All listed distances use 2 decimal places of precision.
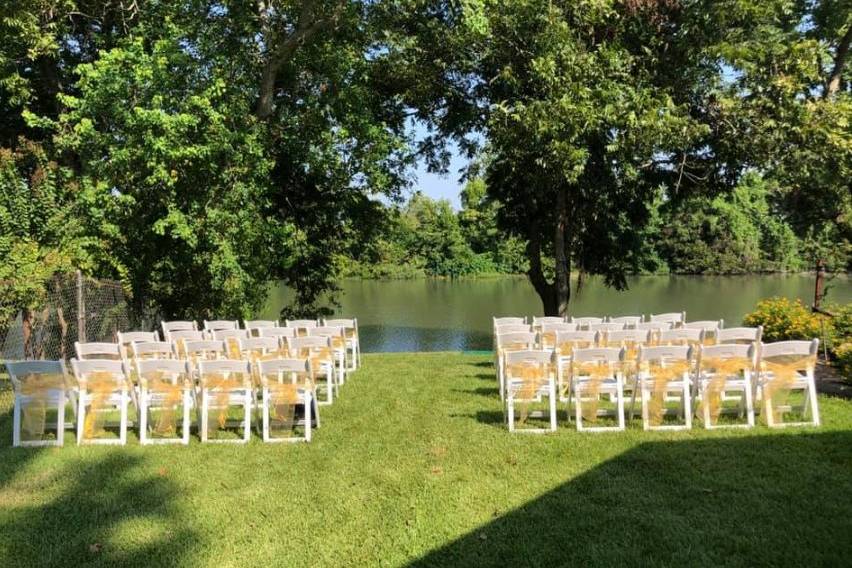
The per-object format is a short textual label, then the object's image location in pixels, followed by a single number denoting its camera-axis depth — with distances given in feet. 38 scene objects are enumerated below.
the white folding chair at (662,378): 20.80
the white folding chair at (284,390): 20.33
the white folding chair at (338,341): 30.06
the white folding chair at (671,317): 32.09
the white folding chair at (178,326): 31.90
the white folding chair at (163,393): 20.43
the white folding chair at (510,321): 32.41
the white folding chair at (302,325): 32.05
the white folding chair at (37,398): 20.89
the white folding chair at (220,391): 20.54
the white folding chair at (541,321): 30.35
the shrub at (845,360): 26.55
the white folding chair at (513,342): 26.68
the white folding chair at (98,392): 20.81
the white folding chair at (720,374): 21.04
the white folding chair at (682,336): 25.30
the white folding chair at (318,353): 25.77
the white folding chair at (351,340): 34.76
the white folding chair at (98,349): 23.88
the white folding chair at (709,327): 25.88
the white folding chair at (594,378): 20.94
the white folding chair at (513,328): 28.91
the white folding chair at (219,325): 32.50
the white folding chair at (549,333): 27.34
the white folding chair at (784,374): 20.84
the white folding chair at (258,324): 33.62
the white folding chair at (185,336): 29.94
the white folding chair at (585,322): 29.37
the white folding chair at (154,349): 25.90
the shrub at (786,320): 36.14
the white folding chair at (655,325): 28.95
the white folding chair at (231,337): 26.25
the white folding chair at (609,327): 28.78
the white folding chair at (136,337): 28.55
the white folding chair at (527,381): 21.40
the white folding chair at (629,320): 29.32
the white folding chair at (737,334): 24.88
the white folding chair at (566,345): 25.16
